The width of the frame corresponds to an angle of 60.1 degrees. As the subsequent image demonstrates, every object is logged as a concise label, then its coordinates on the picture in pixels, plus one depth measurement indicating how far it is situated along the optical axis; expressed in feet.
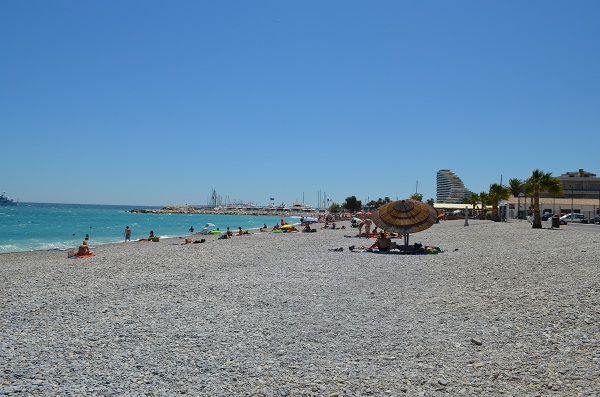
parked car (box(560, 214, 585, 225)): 162.76
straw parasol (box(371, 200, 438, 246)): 63.31
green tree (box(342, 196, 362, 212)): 443.73
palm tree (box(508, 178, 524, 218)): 168.04
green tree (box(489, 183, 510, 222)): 167.75
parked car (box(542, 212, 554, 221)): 166.20
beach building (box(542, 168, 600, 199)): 238.27
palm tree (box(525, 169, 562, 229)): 117.08
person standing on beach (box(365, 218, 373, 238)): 94.94
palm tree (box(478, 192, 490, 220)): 200.75
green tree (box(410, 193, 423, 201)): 301.39
